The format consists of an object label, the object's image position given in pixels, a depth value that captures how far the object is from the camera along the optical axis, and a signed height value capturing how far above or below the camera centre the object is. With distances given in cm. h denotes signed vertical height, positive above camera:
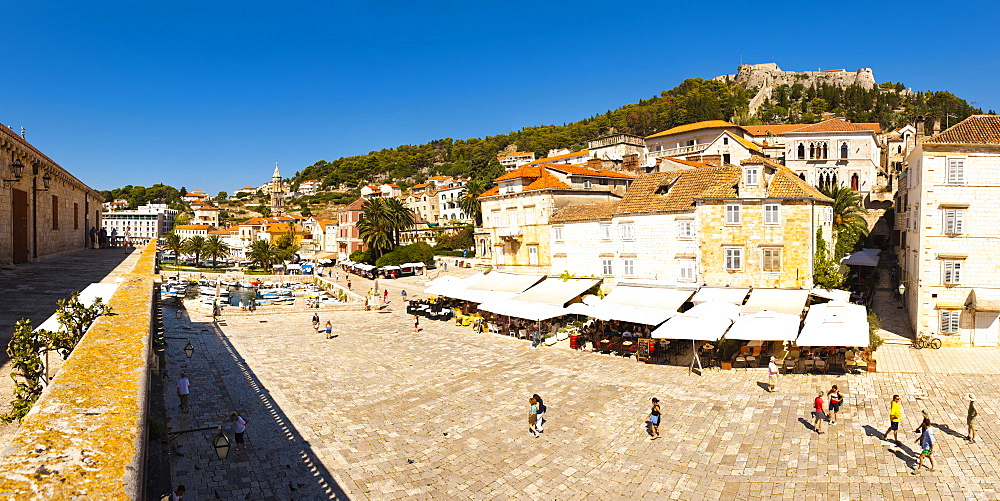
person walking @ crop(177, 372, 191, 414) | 1670 -471
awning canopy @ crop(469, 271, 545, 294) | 3381 -268
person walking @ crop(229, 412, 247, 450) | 1426 -499
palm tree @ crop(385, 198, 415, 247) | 6571 +286
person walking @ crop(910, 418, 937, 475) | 1262 -463
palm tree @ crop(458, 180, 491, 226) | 6743 +519
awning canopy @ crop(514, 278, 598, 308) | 2890 -281
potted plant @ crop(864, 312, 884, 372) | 1948 -389
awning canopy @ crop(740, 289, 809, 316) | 2308 -257
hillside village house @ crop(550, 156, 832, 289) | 2541 +72
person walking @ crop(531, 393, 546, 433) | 1520 -493
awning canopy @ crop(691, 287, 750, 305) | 2561 -251
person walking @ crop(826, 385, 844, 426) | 1535 -446
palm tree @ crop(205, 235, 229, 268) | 8001 -146
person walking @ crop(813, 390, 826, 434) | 1477 -467
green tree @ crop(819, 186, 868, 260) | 3575 +142
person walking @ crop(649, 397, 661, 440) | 1482 -490
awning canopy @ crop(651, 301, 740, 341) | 2028 -317
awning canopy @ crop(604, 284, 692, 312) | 2536 -273
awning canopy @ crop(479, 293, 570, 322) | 2633 -348
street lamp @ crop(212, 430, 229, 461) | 1134 -435
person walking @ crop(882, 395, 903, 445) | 1389 -440
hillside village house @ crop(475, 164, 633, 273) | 3584 +266
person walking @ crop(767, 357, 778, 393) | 1850 -457
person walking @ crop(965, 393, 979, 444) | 1379 -450
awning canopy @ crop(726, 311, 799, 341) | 1955 -315
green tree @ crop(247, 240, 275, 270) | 7594 -218
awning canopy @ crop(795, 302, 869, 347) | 1848 -301
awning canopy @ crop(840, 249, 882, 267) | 3288 -97
